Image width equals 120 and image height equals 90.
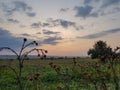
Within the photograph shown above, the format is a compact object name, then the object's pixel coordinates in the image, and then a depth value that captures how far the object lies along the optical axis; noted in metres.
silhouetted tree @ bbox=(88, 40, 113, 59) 35.56
